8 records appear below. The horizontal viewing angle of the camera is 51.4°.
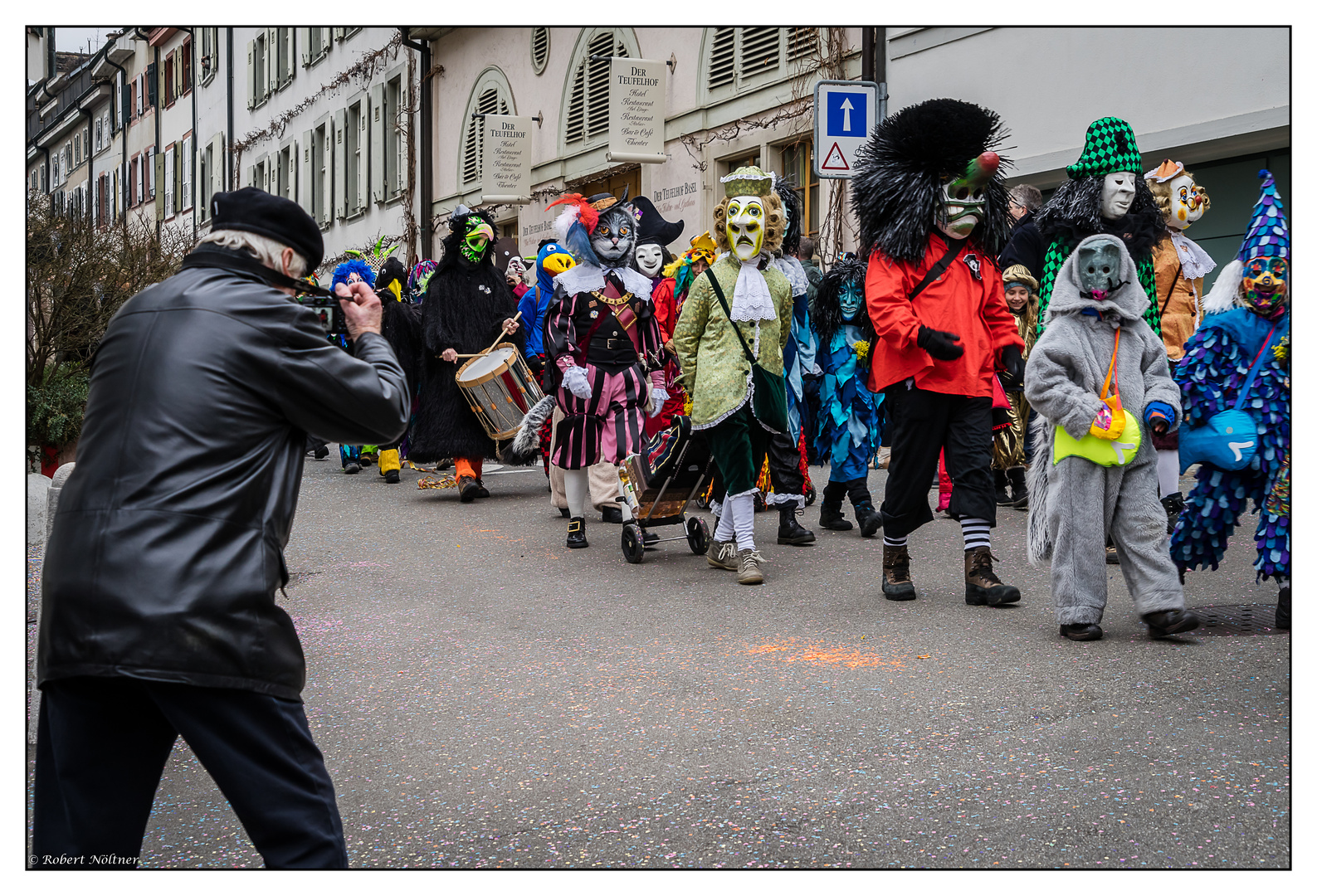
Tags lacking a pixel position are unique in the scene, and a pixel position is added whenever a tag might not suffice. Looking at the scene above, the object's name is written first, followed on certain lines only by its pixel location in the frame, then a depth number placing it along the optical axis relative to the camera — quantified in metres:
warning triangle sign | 11.44
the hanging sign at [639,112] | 18.62
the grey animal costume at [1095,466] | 5.33
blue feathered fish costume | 5.25
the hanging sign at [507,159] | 21.61
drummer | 11.38
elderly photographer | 2.40
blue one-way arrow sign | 11.49
